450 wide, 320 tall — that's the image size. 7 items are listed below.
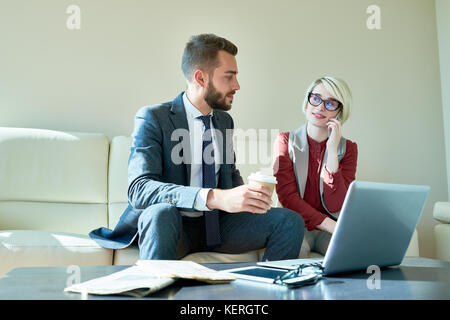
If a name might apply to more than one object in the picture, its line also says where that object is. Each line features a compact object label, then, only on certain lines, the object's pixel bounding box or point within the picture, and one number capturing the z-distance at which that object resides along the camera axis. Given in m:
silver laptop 1.03
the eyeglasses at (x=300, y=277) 0.93
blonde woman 2.15
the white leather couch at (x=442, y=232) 2.43
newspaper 0.81
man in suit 1.59
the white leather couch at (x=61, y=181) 2.40
